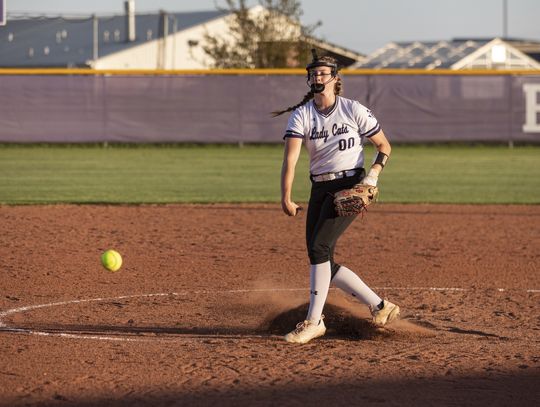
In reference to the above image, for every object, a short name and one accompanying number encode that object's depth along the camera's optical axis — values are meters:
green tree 66.56
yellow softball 16.97
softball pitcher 13.20
